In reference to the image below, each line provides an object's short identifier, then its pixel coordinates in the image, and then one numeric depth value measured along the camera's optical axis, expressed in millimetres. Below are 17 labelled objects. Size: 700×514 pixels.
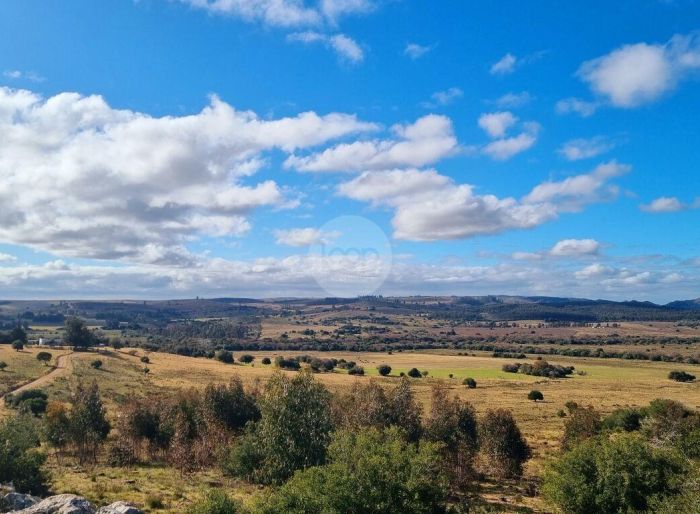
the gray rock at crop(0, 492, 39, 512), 24902
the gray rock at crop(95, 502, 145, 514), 23984
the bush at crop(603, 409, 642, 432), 57219
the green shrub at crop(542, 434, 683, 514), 28422
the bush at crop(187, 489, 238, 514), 22406
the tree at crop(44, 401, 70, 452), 47625
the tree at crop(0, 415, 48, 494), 31156
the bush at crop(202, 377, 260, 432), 50938
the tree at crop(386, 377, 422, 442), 44875
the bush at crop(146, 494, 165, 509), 31188
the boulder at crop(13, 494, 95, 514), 23031
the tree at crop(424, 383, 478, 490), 42094
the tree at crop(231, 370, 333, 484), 34469
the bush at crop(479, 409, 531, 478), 44719
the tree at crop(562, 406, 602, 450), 48512
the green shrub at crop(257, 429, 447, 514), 22781
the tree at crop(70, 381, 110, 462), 47250
